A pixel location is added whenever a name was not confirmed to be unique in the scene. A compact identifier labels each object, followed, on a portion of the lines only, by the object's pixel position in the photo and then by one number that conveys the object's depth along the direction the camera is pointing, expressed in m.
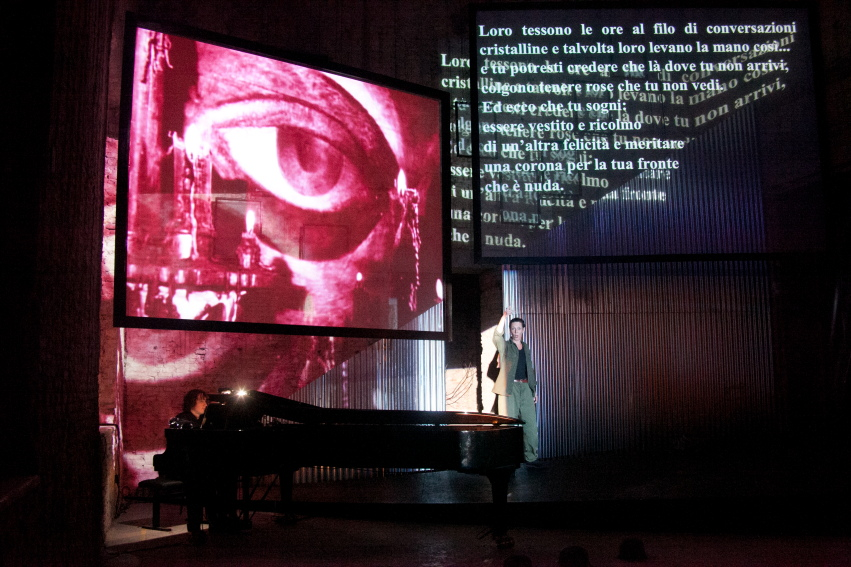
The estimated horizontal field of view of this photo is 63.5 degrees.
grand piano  3.97
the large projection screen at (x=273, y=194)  4.68
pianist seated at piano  5.28
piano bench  4.62
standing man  6.29
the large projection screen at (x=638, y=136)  6.79
